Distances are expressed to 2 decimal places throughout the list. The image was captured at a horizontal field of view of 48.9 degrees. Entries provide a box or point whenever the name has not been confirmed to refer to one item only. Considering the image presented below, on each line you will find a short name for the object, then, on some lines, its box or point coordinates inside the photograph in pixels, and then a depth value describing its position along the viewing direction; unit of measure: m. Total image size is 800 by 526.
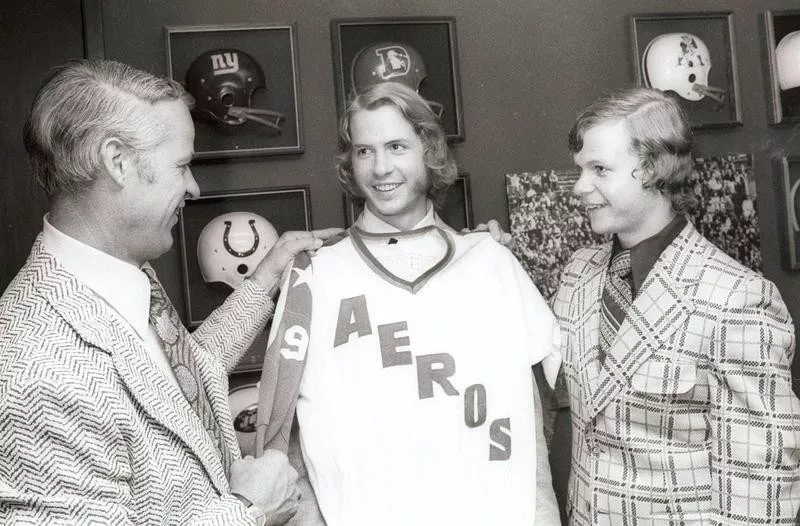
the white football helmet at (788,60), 3.54
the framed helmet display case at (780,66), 3.59
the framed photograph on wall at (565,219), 3.46
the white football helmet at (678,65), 3.42
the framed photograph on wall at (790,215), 3.61
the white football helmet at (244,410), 3.16
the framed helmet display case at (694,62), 3.43
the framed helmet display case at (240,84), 3.20
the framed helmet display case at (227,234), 3.22
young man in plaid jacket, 2.12
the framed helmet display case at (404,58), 3.29
